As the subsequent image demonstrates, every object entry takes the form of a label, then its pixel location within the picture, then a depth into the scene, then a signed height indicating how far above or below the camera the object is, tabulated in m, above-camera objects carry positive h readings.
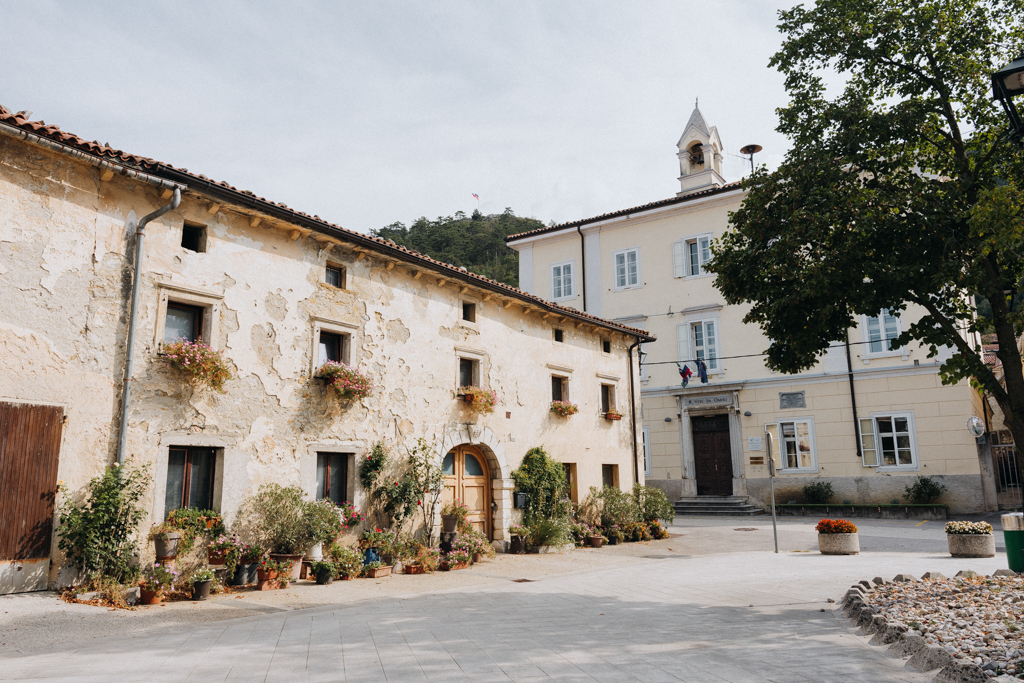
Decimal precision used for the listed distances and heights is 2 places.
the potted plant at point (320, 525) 10.62 -0.75
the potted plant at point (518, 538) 15.05 -1.41
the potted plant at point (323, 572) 10.50 -1.45
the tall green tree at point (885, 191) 8.39 +3.57
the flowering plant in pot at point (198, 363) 9.57 +1.63
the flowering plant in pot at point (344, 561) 10.99 -1.36
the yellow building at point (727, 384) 21.69 +2.95
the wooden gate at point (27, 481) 8.00 +0.01
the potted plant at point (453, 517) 13.34 -0.82
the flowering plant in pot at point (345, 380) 11.60 +1.64
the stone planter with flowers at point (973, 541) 12.37 -1.33
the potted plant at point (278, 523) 10.38 -0.68
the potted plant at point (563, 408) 17.09 +1.62
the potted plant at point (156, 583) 8.56 -1.31
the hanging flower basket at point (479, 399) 14.49 +1.61
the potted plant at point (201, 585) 9.07 -1.41
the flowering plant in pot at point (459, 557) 12.60 -1.52
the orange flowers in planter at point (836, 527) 13.58 -1.15
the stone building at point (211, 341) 8.38 +2.17
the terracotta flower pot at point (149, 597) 8.55 -1.46
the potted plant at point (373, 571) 11.37 -1.56
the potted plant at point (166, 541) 9.02 -0.81
